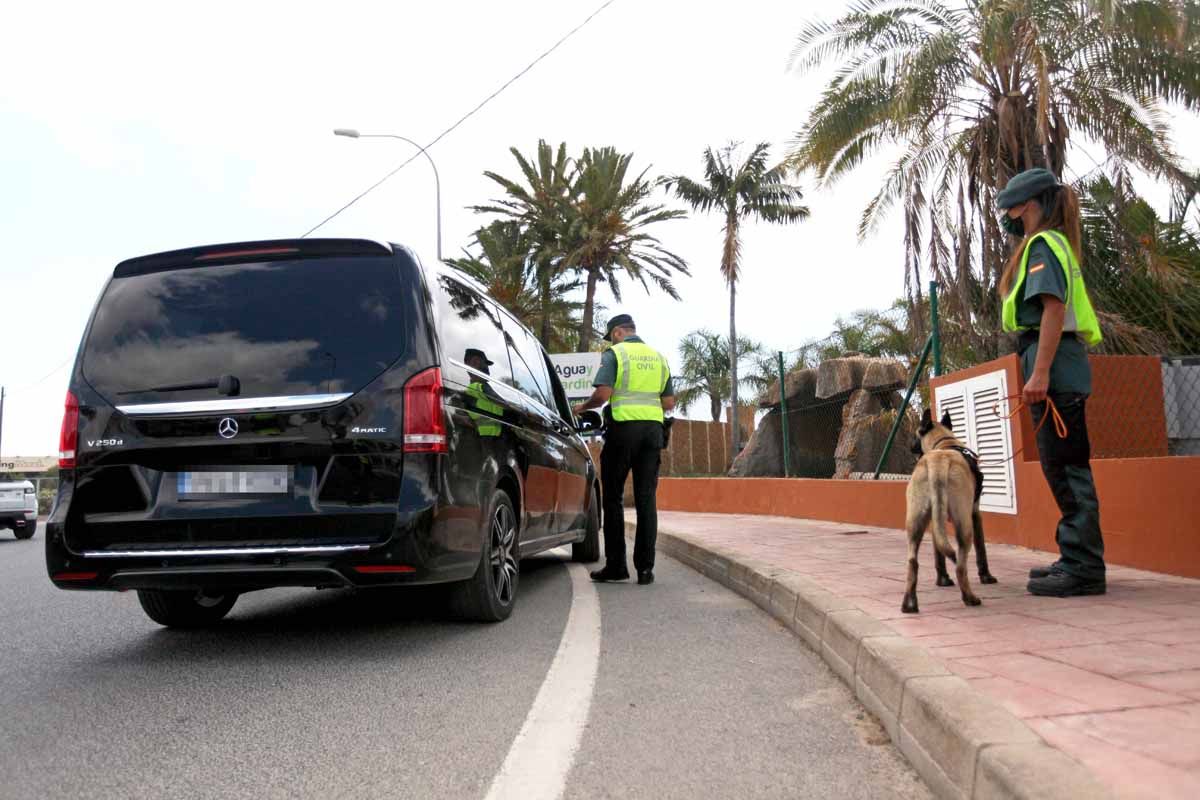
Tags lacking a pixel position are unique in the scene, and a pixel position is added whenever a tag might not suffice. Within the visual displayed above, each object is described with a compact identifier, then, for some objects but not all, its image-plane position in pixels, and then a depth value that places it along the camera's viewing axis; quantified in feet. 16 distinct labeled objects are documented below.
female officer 14.42
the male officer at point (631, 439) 21.86
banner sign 78.33
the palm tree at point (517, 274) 102.06
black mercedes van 13.07
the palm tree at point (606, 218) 97.14
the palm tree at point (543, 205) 98.02
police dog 14.10
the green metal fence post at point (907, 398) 28.83
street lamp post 68.03
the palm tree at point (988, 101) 37.78
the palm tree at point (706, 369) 137.39
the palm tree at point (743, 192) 116.98
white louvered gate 23.16
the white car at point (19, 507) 56.13
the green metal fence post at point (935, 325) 27.59
